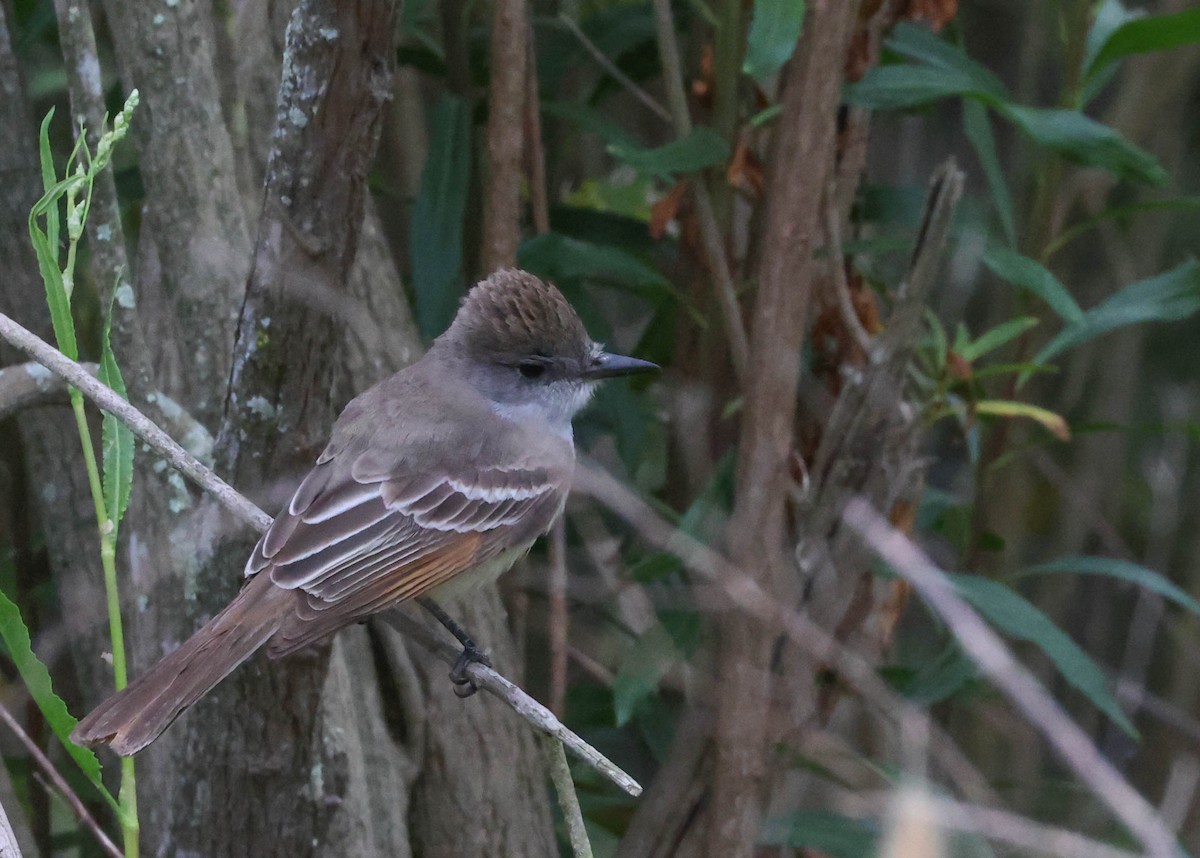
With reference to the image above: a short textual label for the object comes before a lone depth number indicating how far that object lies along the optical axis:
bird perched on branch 4.35
